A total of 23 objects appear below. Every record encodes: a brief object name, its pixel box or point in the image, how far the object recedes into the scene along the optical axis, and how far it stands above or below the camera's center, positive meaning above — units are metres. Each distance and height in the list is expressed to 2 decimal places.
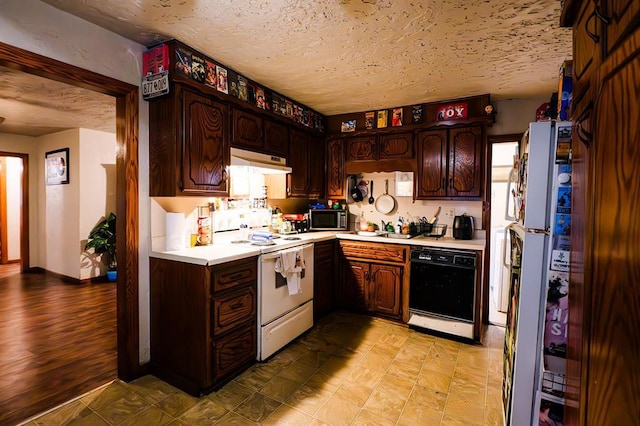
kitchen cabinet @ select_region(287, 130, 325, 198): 3.54 +0.45
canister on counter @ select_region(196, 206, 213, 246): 2.70 -0.25
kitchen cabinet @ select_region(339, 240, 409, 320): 3.32 -0.84
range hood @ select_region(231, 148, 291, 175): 2.65 +0.37
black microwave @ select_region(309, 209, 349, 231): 3.95 -0.22
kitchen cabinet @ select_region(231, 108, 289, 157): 2.69 +0.65
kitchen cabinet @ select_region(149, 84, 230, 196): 2.21 +0.43
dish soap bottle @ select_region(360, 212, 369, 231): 3.96 -0.27
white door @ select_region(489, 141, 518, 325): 3.69 -0.37
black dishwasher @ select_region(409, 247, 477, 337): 2.95 -0.81
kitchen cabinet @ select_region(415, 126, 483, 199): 3.23 +0.45
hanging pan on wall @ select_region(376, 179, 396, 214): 3.92 +0.01
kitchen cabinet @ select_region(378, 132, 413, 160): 3.55 +0.67
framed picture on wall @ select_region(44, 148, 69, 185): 4.82 +0.52
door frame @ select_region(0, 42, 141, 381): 2.21 -0.22
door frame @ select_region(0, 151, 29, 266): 5.26 -0.36
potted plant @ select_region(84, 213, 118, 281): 4.63 -0.64
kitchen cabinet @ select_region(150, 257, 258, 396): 2.10 -0.89
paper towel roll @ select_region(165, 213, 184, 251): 2.39 -0.24
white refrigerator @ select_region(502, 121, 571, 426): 1.29 -0.32
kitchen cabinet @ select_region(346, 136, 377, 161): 3.77 +0.69
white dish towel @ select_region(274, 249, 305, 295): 2.66 -0.58
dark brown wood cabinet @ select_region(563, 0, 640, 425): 0.61 -0.04
